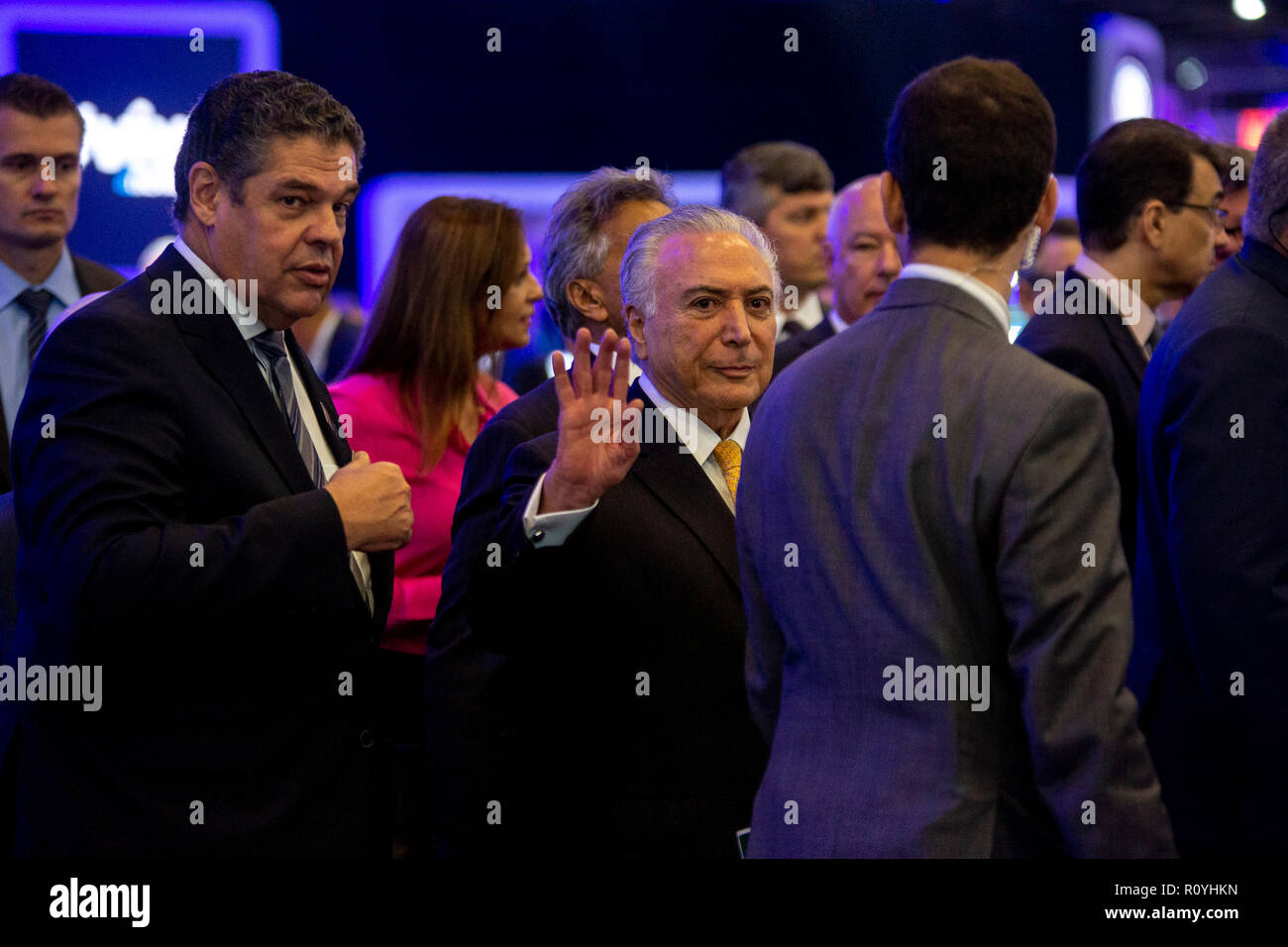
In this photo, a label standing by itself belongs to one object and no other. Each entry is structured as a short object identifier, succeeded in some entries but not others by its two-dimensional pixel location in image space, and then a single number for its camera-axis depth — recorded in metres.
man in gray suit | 1.52
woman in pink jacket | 3.01
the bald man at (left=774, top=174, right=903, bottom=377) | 4.13
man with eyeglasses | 2.97
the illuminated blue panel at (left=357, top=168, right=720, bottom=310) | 6.53
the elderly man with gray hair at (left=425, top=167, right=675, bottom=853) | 2.40
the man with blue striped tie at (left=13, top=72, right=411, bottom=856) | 1.82
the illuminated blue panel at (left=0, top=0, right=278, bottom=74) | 5.41
